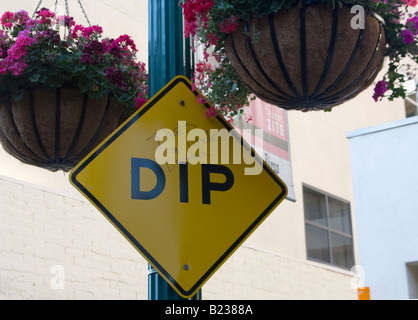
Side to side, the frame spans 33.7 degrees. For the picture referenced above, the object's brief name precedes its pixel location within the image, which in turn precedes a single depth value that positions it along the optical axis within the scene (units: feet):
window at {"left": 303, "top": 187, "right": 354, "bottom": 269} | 37.42
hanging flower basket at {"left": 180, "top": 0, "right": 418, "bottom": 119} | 7.80
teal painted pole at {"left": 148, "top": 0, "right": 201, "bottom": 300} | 8.91
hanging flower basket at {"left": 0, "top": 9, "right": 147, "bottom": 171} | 9.89
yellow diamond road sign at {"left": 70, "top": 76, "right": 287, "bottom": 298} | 7.67
